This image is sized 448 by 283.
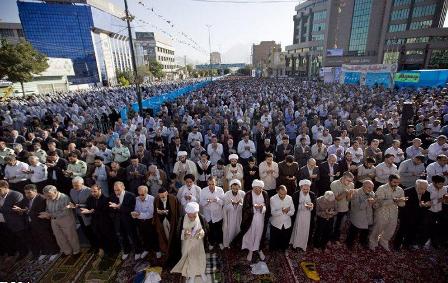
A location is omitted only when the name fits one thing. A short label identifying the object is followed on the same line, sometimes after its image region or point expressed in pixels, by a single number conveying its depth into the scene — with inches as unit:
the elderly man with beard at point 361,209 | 170.4
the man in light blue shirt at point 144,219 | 172.7
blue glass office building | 2116.1
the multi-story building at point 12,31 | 2155.5
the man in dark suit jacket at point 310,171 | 210.4
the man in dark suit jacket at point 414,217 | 169.9
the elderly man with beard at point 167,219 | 169.2
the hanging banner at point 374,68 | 821.2
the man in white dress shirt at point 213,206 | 180.7
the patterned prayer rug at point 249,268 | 161.0
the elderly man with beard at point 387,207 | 169.2
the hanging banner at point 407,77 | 776.3
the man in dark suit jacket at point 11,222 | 170.1
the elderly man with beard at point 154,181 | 208.7
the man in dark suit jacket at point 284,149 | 274.1
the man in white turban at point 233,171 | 211.9
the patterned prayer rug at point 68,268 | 165.4
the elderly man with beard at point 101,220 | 172.2
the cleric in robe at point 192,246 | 152.6
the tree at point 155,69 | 2645.2
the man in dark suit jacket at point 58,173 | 233.9
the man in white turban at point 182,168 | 224.2
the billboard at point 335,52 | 2123.2
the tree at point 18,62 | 1071.0
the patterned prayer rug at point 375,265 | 158.9
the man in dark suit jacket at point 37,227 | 171.8
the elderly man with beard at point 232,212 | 177.5
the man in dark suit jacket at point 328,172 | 216.1
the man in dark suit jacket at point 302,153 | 259.3
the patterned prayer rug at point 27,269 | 168.6
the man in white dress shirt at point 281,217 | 170.6
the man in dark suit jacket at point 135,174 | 216.7
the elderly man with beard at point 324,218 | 171.9
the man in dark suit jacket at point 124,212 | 172.9
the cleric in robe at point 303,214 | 172.4
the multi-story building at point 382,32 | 1761.8
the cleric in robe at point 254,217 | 170.9
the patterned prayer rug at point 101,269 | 165.0
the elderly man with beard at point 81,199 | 178.2
